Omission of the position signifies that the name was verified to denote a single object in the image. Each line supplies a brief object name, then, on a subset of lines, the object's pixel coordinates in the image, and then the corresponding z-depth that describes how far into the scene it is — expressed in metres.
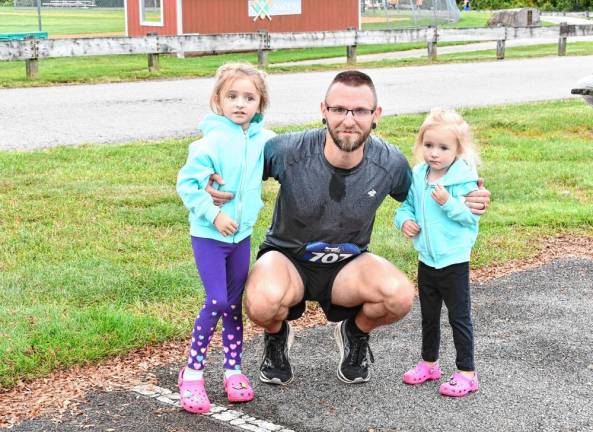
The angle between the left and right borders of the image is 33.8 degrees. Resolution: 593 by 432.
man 4.32
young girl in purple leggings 4.07
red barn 25.67
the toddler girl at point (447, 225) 4.29
